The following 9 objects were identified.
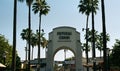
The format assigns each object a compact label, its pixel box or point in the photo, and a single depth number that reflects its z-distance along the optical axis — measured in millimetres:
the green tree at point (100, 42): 57201
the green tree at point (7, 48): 48856
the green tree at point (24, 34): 53950
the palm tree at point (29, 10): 30694
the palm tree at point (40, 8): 41611
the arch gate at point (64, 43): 44759
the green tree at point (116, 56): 33114
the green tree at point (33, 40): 57368
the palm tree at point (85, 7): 40447
